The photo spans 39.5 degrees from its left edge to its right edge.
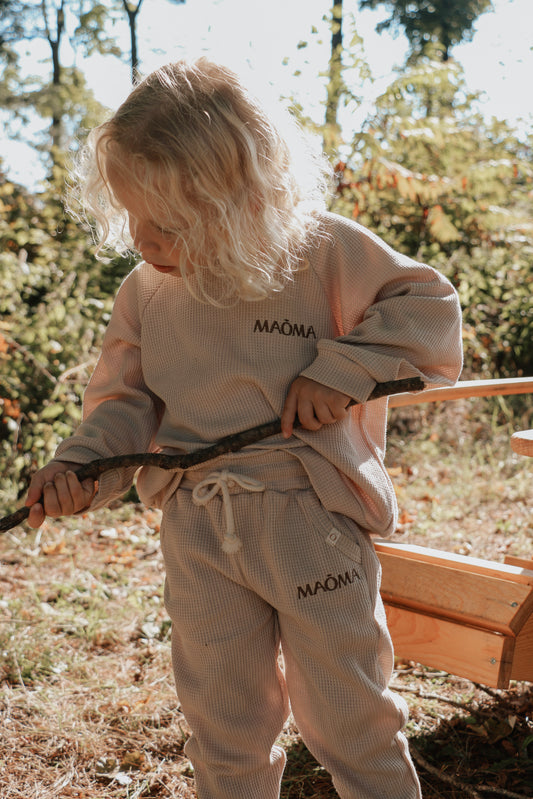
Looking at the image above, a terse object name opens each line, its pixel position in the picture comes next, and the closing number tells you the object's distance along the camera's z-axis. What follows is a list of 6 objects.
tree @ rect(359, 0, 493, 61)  15.86
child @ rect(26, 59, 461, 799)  1.32
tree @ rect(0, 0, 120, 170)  12.66
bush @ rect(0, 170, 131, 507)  4.04
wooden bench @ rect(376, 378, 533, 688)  1.74
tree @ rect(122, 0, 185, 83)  10.55
